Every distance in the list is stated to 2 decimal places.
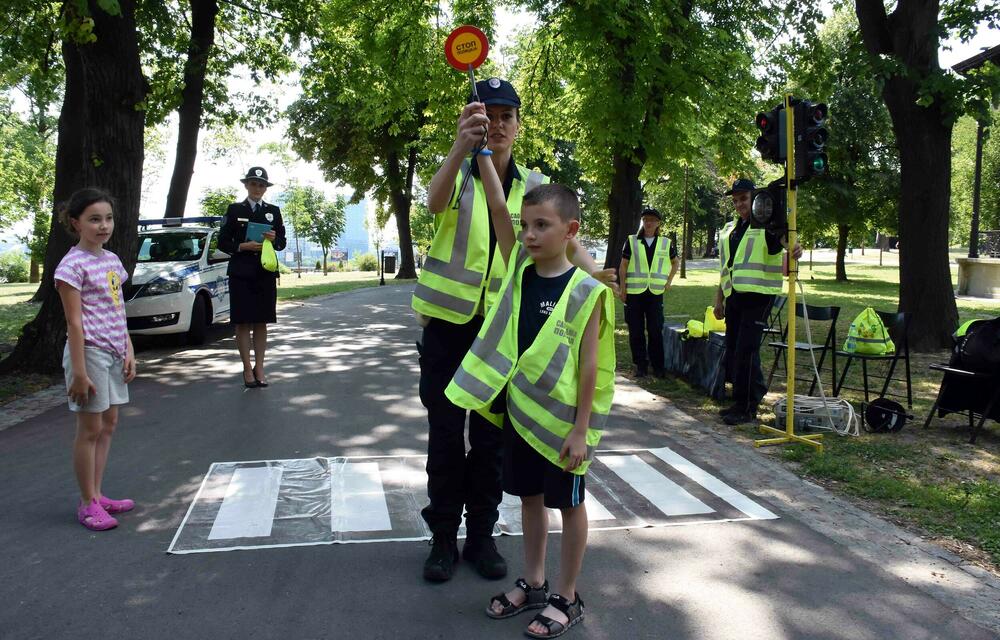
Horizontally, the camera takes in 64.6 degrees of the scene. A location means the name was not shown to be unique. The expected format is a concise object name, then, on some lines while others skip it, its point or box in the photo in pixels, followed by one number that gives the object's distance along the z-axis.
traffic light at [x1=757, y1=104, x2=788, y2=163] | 6.76
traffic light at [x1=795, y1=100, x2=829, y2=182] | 6.65
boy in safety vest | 3.23
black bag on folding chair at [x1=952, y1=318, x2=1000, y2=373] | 6.70
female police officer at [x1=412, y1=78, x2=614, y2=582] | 3.64
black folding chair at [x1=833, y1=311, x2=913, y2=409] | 7.60
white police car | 11.66
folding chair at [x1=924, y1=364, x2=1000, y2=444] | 6.67
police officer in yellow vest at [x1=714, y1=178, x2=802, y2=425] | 7.44
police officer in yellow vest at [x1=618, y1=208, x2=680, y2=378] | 9.78
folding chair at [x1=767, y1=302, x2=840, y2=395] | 8.23
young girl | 4.30
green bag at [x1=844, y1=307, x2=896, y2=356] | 7.72
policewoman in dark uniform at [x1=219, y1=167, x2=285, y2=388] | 8.36
